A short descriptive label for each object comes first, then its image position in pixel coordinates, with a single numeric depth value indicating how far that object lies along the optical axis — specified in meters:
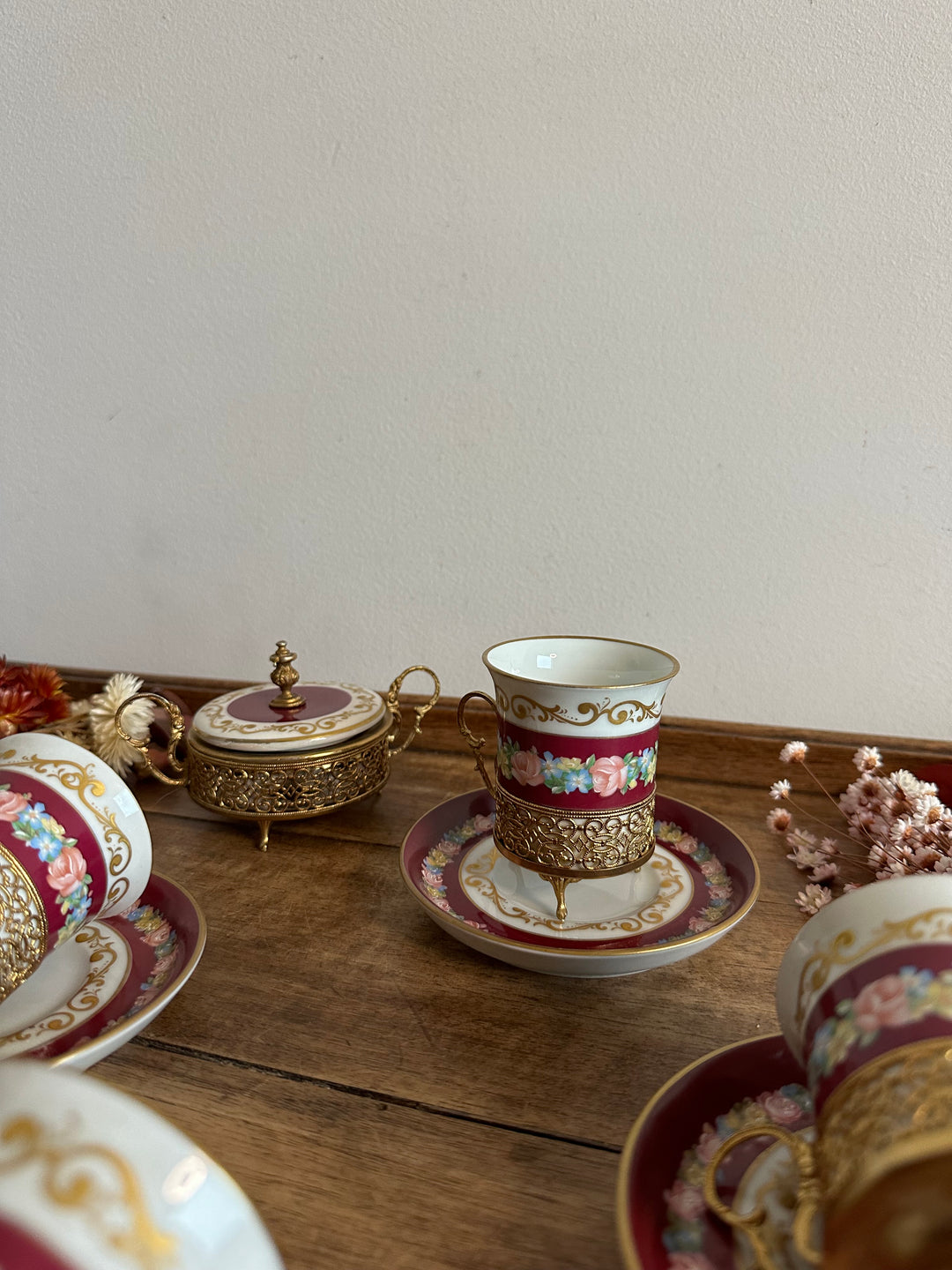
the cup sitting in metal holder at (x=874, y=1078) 0.21
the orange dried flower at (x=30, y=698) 0.79
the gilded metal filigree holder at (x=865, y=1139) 0.22
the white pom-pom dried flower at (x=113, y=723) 0.77
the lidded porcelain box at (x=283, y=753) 0.65
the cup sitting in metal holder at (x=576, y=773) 0.51
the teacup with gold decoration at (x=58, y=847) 0.41
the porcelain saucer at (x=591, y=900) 0.46
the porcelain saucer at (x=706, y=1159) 0.28
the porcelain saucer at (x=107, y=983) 0.39
